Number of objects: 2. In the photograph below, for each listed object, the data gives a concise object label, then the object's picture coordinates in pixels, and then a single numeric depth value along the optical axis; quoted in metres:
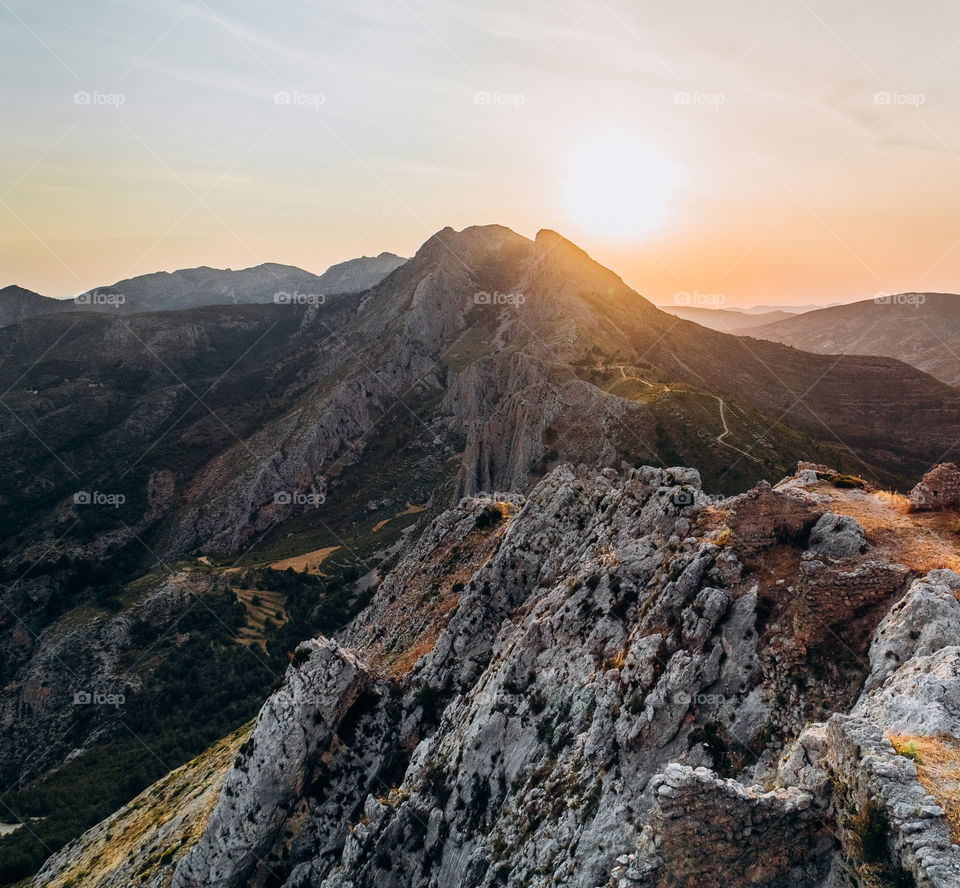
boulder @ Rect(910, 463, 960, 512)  24.58
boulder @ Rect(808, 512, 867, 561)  21.42
